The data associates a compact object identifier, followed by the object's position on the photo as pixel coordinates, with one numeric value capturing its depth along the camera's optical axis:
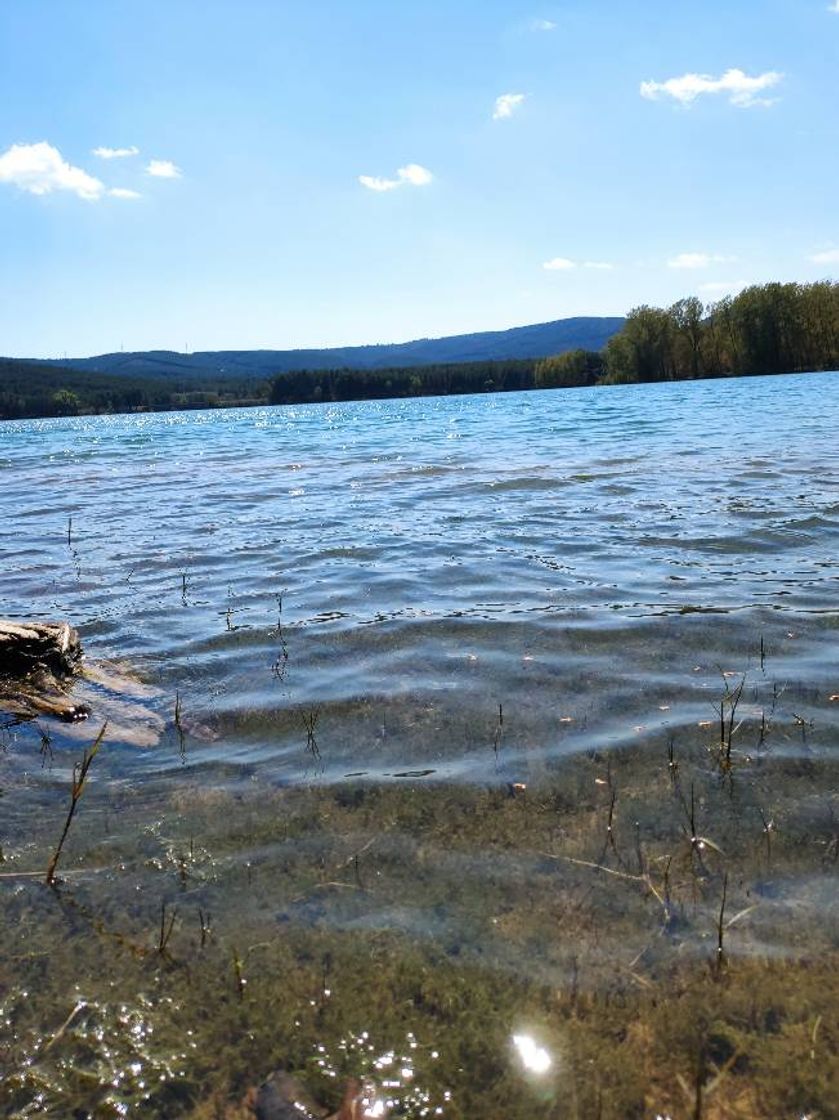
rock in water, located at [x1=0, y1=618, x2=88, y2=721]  5.14
